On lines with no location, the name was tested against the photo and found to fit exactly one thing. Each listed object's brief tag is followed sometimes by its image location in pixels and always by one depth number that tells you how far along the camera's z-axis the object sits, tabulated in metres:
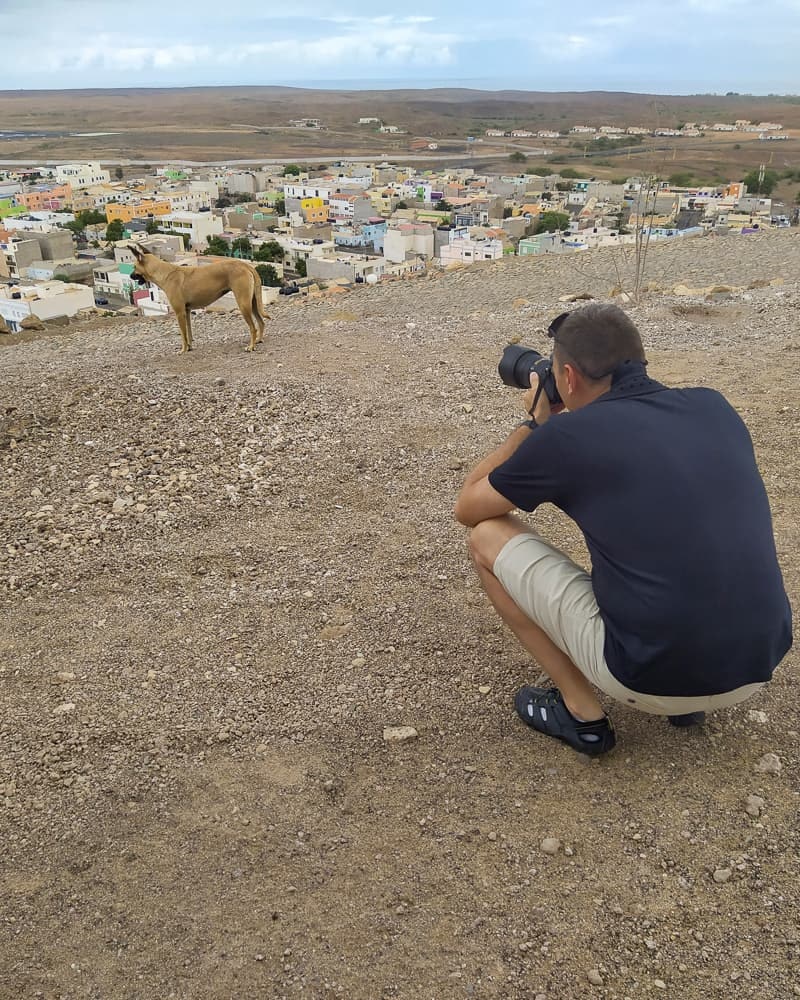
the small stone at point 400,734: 2.21
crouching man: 1.68
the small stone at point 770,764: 2.01
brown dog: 6.11
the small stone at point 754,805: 1.88
